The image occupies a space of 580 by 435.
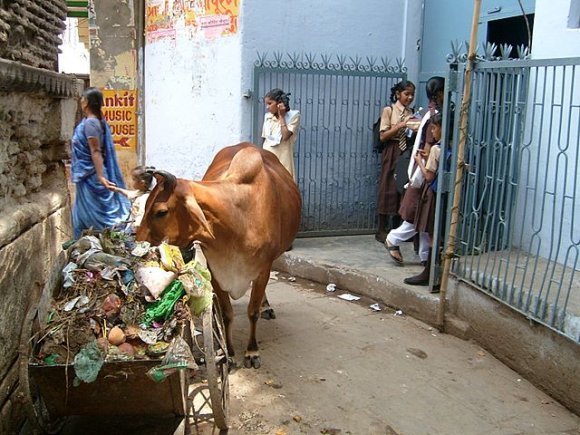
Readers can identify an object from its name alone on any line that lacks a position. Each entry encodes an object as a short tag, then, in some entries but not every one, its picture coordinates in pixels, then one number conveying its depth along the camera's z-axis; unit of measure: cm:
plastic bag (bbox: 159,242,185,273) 298
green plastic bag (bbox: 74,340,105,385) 254
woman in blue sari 555
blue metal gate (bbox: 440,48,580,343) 424
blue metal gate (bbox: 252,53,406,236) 709
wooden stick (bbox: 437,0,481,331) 453
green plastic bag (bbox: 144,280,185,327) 280
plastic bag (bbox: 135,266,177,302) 285
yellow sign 982
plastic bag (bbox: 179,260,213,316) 291
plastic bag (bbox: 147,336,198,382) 257
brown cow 361
